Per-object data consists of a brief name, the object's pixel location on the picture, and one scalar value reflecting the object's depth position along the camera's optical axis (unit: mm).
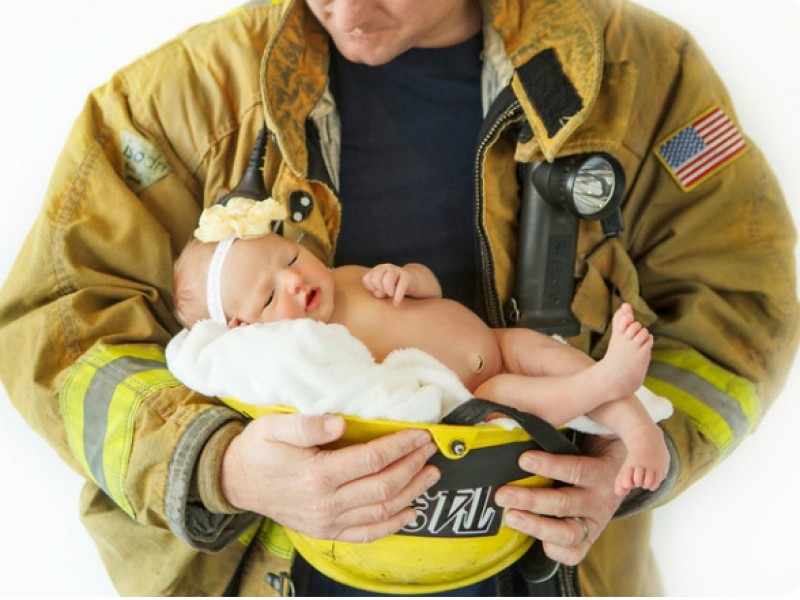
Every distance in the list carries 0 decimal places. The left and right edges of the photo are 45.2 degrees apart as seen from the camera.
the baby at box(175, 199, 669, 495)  1410
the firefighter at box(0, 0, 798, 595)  1510
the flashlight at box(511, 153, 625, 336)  1646
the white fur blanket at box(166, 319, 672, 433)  1358
